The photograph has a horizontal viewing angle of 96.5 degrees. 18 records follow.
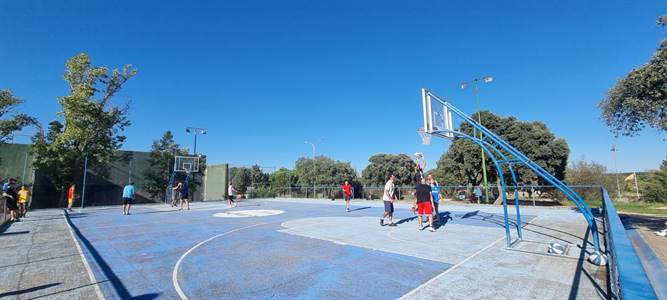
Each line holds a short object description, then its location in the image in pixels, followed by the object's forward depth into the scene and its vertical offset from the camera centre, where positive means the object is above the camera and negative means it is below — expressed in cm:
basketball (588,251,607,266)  574 -141
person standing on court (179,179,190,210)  2039 -46
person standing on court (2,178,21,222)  1298 -66
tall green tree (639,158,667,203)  2439 -4
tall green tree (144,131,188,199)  3306 +216
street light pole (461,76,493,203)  2260 +829
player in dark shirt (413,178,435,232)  1005 -43
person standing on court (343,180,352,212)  1817 -29
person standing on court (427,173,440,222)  1223 -19
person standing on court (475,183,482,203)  2348 -52
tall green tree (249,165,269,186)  5928 +239
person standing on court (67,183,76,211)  2128 -69
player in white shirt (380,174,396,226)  1132 -48
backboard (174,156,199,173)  3059 +233
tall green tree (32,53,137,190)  2494 +485
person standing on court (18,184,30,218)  1483 -45
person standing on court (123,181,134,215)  1735 -51
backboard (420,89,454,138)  951 +235
